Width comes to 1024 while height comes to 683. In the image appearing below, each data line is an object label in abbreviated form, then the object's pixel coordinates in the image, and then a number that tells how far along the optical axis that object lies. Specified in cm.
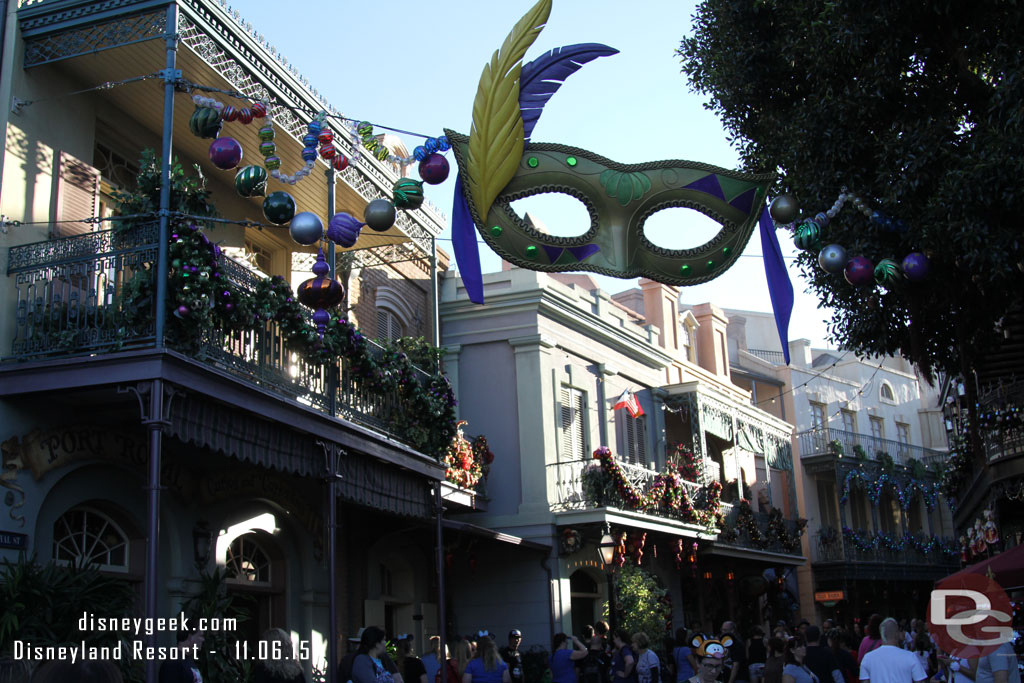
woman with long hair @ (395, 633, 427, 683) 1166
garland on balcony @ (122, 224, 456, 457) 964
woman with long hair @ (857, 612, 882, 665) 1220
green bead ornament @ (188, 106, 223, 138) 860
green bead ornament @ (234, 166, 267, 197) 880
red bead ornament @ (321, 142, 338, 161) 898
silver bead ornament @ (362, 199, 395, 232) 851
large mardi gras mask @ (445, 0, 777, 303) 805
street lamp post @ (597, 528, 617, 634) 1706
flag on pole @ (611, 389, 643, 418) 2178
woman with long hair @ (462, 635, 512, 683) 1180
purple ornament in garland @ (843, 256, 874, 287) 953
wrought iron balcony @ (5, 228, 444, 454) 966
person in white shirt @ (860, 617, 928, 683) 832
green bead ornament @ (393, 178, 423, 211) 875
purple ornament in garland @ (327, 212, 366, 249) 880
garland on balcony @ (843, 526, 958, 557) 3355
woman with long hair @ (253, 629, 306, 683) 691
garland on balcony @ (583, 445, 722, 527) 1972
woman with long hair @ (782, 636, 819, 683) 923
